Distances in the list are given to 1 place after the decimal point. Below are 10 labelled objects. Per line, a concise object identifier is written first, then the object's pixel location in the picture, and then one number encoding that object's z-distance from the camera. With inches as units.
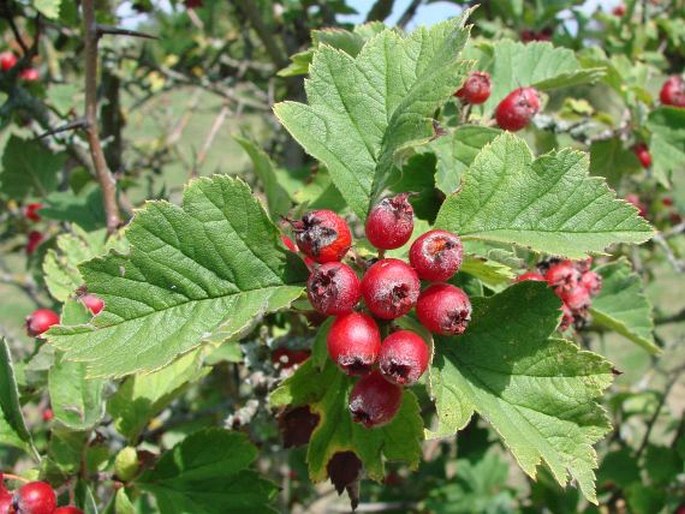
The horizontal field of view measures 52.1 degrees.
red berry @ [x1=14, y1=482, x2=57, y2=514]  6.4
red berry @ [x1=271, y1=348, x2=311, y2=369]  7.9
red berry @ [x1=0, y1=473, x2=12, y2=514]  6.3
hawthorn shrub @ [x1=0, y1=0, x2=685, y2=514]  5.5
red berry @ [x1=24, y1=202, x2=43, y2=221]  16.1
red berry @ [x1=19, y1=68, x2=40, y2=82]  13.9
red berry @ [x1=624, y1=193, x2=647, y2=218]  18.5
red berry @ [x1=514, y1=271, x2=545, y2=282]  7.0
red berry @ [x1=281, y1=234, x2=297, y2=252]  6.3
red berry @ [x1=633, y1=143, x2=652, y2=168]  11.0
